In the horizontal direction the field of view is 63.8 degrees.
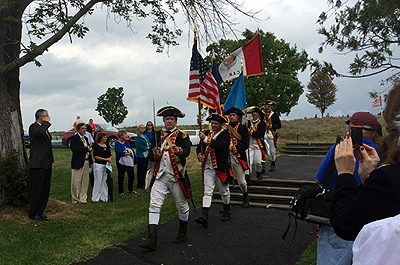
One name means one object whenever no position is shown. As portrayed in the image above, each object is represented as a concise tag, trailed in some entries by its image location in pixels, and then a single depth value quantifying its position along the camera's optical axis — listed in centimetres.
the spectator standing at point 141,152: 1062
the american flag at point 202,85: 638
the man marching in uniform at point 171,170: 527
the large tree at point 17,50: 692
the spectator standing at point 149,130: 1113
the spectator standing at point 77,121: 892
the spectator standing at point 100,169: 908
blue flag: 820
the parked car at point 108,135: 2223
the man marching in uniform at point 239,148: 741
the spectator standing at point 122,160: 991
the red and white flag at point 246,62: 948
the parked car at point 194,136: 2517
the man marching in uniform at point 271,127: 1052
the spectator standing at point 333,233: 242
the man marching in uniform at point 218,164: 661
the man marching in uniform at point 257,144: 934
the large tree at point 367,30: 655
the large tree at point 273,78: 3241
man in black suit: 656
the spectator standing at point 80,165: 855
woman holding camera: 153
